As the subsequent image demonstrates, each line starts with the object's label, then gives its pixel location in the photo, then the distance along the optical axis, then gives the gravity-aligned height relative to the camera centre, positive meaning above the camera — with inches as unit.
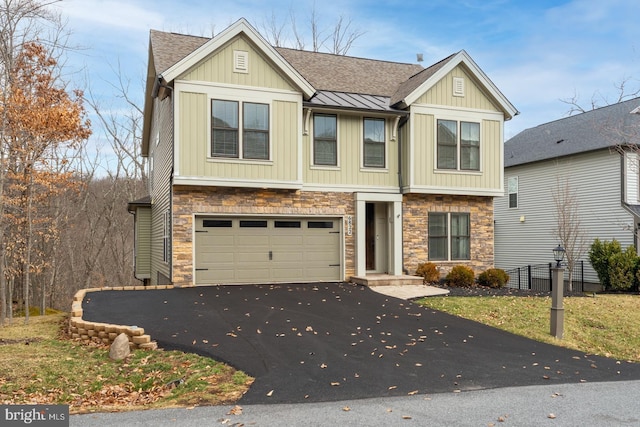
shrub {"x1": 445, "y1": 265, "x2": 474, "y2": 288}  613.3 -58.8
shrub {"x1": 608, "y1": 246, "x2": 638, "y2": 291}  675.4 -55.5
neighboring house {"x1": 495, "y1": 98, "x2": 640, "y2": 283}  750.5 +75.4
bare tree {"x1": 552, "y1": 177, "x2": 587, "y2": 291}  776.9 +9.9
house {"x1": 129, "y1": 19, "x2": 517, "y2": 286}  526.0 +74.8
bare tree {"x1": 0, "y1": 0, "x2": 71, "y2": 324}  438.0 +183.0
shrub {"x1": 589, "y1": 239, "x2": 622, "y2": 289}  695.8 -39.6
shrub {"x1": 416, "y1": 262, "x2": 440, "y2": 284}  608.4 -53.1
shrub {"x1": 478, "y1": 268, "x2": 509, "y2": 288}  629.3 -61.5
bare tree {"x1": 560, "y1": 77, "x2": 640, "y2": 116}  755.5 +237.0
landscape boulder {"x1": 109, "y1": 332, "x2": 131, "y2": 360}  298.4 -71.5
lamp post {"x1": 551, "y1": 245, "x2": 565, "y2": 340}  376.2 -57.9
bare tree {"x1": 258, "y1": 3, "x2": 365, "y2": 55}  1184.2 +470.8
